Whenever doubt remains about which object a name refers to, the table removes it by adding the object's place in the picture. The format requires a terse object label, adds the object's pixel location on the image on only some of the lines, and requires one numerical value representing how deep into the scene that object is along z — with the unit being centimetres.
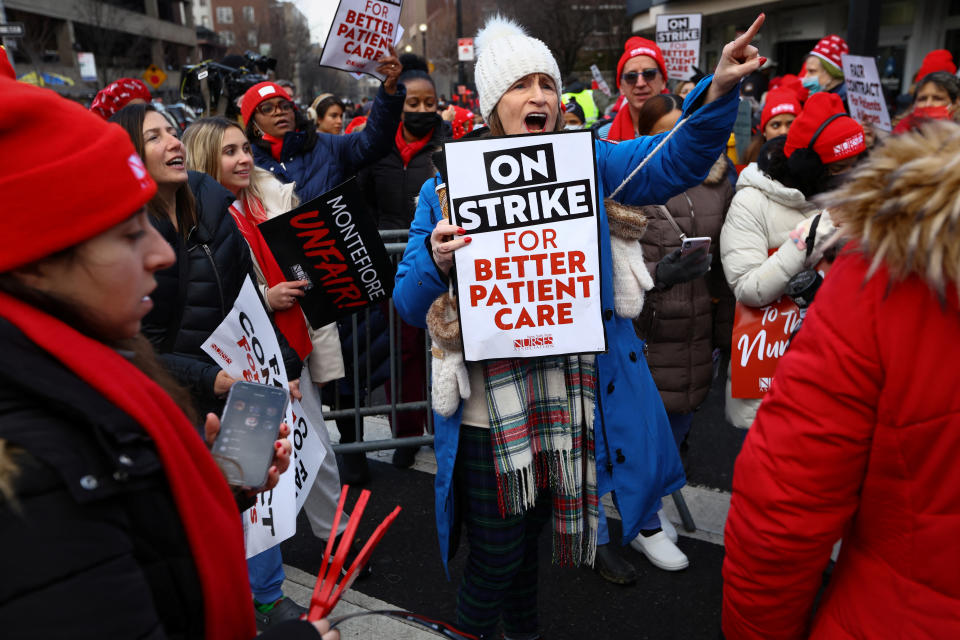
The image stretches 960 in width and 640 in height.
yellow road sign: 2603
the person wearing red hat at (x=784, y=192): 322
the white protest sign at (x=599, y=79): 1389
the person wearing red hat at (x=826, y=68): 812
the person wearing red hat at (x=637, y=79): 436
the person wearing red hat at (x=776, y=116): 567
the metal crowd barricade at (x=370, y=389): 400
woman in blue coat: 232
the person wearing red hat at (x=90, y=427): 85
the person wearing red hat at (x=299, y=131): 474
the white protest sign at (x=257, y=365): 255
